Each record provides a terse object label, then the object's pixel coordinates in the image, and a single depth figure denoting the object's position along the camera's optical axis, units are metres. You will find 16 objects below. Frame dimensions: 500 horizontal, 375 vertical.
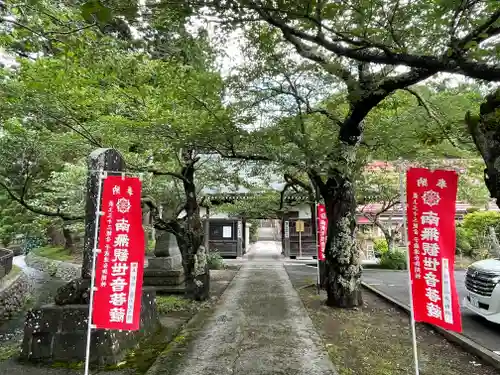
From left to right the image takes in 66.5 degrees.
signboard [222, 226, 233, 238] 26.59
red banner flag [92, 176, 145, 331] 4.70
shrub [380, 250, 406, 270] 18.67
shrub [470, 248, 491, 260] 19.73
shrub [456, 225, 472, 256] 21.11
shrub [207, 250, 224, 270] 18.36
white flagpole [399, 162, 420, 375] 4.33
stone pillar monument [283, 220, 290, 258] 26.14
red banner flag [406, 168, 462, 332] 4.21
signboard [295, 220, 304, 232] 23.72
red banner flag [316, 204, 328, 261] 11.61
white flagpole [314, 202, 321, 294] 11.39
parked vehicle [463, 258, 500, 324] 6.86
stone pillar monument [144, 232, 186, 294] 11.36
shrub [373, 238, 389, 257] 22.88
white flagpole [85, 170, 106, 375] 4.38
